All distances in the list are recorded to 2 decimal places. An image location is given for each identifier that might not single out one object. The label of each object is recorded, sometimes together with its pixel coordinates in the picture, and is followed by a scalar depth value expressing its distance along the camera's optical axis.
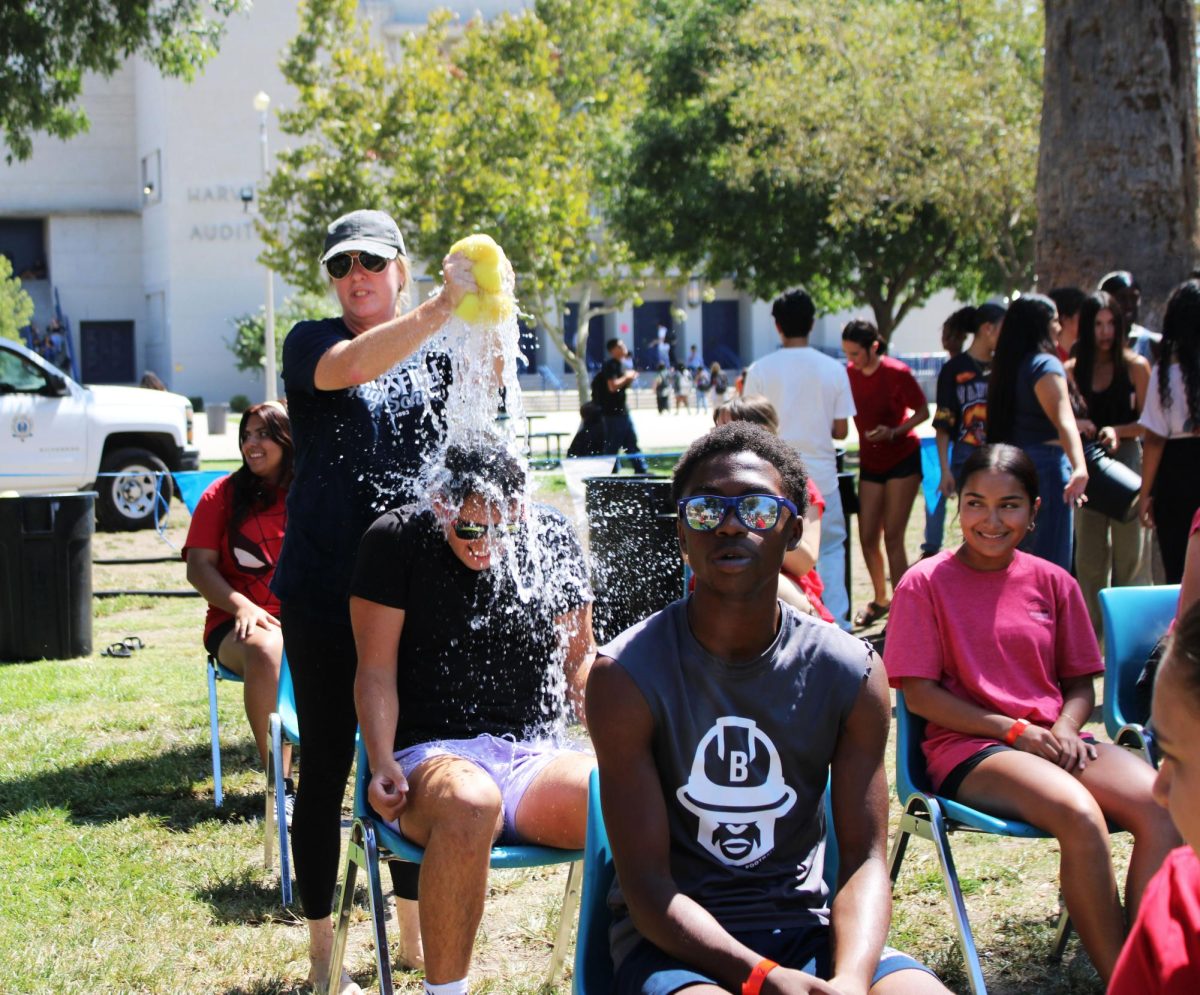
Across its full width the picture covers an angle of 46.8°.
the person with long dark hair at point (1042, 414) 6.01
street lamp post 29.20
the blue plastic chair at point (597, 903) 2.66
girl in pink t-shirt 3.36
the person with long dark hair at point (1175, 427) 5.72
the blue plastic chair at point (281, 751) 4.31
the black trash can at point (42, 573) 8.34
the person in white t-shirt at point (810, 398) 7.18
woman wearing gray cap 3.65
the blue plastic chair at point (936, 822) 3.31
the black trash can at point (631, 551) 6.36
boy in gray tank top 2.51
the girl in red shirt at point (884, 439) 8.54
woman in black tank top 6.67
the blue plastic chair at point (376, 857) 3.20
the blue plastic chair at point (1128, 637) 3.98
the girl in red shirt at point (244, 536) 5.35
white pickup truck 14.05
